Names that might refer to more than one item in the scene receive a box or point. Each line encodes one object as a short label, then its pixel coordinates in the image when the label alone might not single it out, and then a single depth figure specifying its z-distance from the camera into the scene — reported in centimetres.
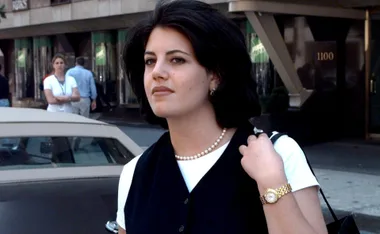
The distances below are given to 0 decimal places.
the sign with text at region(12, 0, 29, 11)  2508
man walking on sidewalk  1221
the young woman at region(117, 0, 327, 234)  198
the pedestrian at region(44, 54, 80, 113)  1049
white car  350
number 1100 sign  1584
